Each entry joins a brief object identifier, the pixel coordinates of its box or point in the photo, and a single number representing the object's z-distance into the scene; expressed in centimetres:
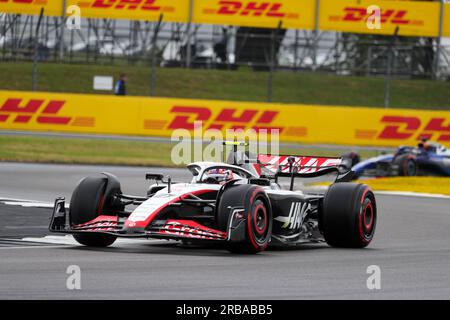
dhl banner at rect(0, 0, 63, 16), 3538
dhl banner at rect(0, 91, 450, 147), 3081
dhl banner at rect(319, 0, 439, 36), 3834
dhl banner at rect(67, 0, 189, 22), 3675
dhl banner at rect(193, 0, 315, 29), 3791
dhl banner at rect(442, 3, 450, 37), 3934
